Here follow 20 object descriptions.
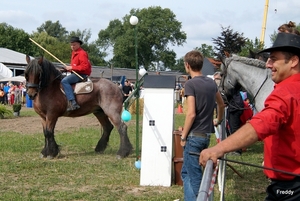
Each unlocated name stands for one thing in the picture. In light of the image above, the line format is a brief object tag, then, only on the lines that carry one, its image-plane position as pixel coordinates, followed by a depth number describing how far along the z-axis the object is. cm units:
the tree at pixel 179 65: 9221
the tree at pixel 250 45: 2178
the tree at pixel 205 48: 7499
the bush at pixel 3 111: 2053
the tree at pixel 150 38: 8169
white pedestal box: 696
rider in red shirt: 981
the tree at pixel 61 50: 7656
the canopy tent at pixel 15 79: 3994
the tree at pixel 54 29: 11475
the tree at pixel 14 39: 8075
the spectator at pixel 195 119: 488
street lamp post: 792
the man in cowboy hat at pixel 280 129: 244
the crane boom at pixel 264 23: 2717
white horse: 697
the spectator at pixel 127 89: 2551
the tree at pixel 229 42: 2481
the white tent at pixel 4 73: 4291
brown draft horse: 947
